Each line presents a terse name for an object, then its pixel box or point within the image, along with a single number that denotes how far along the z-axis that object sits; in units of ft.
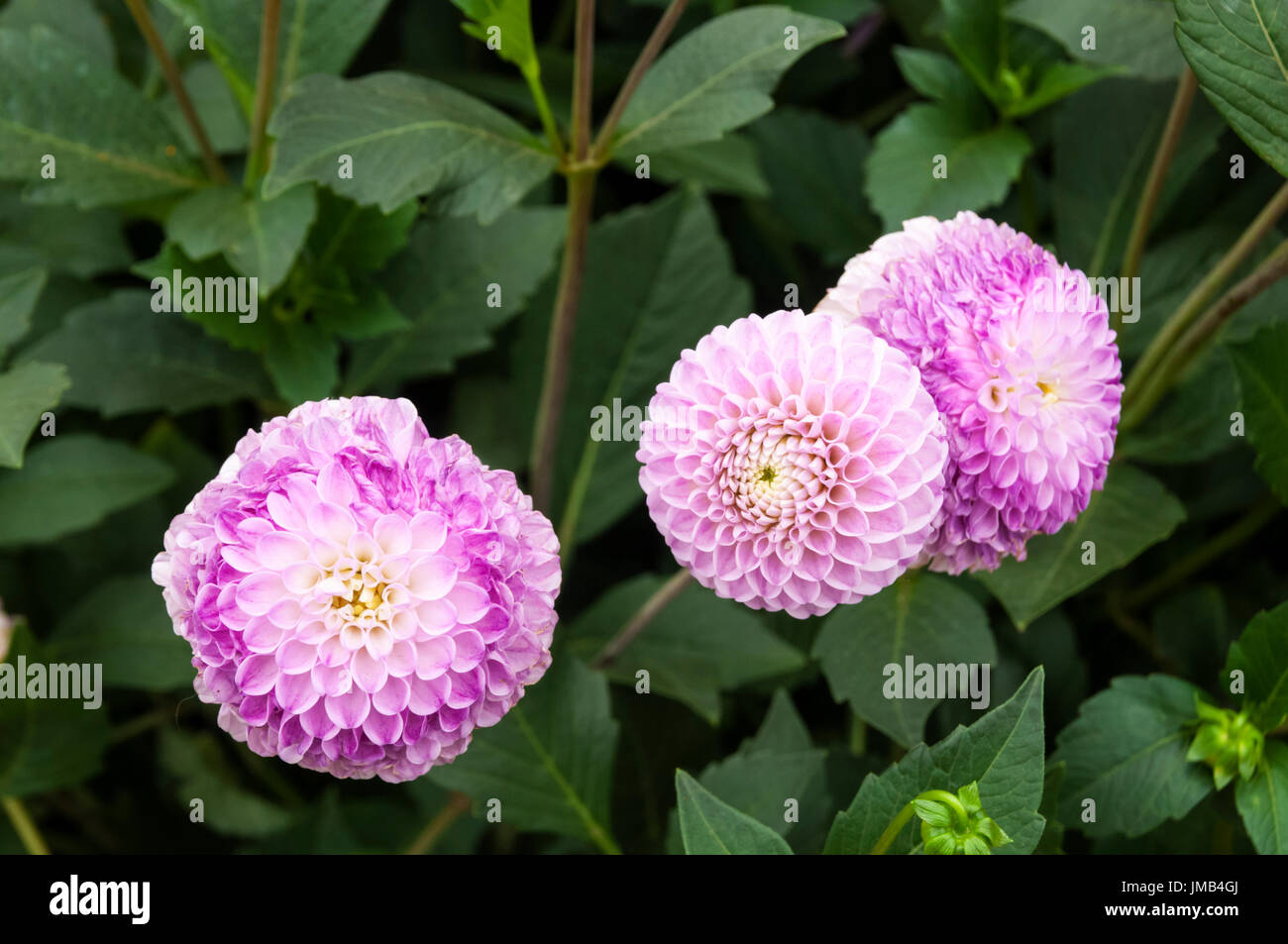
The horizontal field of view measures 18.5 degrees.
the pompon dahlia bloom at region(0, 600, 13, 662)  3.04
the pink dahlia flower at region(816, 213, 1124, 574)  2.68
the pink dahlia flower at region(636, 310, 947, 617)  2.66
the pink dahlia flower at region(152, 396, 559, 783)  2.64
